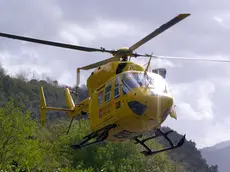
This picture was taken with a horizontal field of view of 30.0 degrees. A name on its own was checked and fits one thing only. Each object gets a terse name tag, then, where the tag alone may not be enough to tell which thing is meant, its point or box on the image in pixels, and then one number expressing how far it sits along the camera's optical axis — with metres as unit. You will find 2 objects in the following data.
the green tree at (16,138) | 41.81
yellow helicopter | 19.30
